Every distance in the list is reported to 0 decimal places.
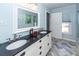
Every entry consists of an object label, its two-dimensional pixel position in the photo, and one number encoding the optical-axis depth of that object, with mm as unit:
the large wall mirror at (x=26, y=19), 1901
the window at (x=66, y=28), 2079
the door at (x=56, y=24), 2058
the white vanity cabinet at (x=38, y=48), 1558
